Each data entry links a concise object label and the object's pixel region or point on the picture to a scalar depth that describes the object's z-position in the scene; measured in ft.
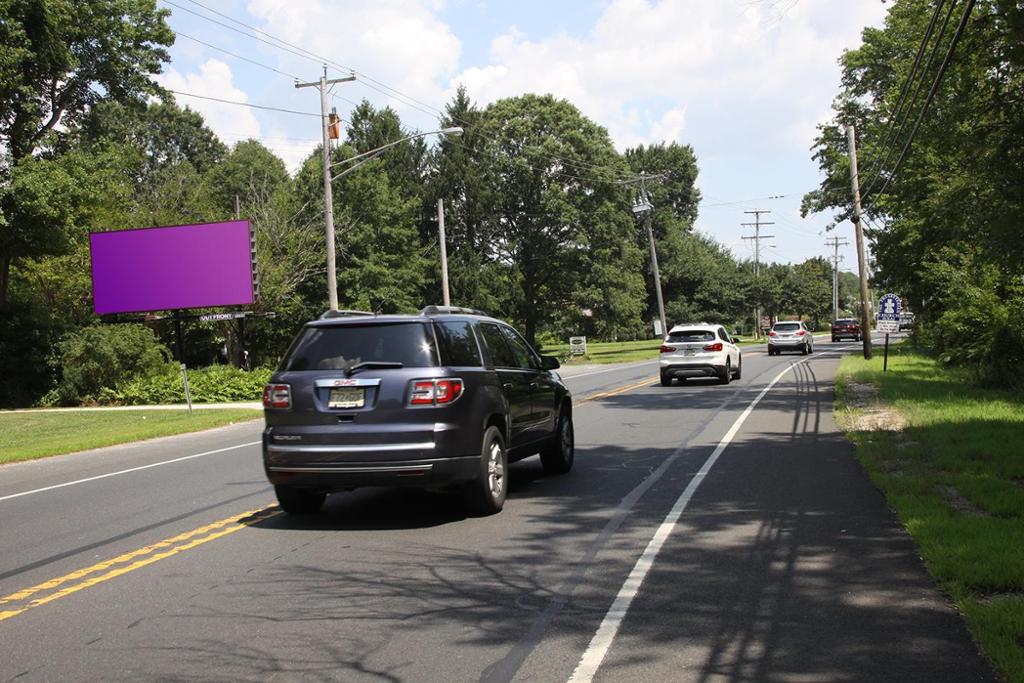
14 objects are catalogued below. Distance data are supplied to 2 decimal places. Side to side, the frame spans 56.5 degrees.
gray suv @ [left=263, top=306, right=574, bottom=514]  26.03
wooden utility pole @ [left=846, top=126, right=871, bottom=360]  114.42
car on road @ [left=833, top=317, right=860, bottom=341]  228.02
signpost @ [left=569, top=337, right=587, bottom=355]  179.83
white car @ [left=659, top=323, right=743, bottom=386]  85.46
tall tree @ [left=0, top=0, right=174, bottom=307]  94.07
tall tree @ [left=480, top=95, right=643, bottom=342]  193.26
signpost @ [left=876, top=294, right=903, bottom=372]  99.25
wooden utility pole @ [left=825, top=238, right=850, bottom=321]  366.22
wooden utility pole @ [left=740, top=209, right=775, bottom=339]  294.66
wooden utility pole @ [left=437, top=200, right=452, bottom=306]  134.55
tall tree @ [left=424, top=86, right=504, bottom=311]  183.83
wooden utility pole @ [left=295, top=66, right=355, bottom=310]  88.63
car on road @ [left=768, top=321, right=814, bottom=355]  154.71
